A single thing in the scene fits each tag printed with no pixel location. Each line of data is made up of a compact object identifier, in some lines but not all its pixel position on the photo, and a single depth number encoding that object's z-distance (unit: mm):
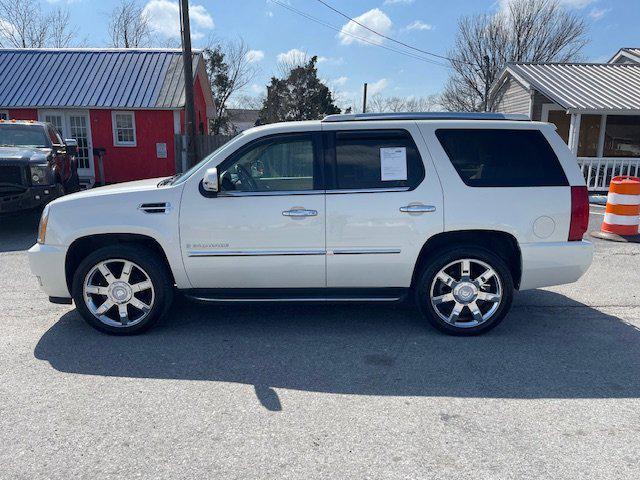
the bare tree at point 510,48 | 34906
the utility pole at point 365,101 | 46556
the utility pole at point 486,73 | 34625
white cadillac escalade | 4207
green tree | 35906
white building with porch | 15148
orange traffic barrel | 8258
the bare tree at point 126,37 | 34438
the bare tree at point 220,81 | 35625
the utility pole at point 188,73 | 13672
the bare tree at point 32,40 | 30788
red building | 16359
